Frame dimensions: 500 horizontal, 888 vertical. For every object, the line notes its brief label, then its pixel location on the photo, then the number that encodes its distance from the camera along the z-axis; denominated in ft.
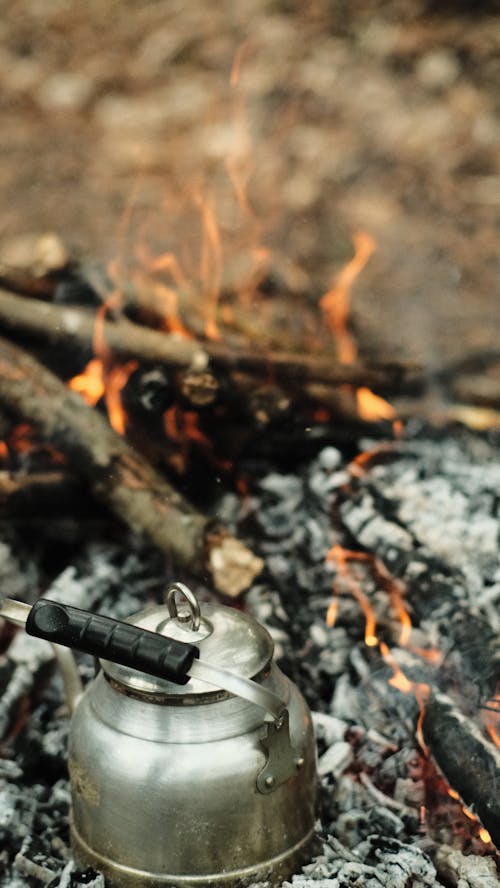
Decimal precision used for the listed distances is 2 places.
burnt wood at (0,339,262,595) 8.57
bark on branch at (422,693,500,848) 6.31
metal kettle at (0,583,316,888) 5.33
